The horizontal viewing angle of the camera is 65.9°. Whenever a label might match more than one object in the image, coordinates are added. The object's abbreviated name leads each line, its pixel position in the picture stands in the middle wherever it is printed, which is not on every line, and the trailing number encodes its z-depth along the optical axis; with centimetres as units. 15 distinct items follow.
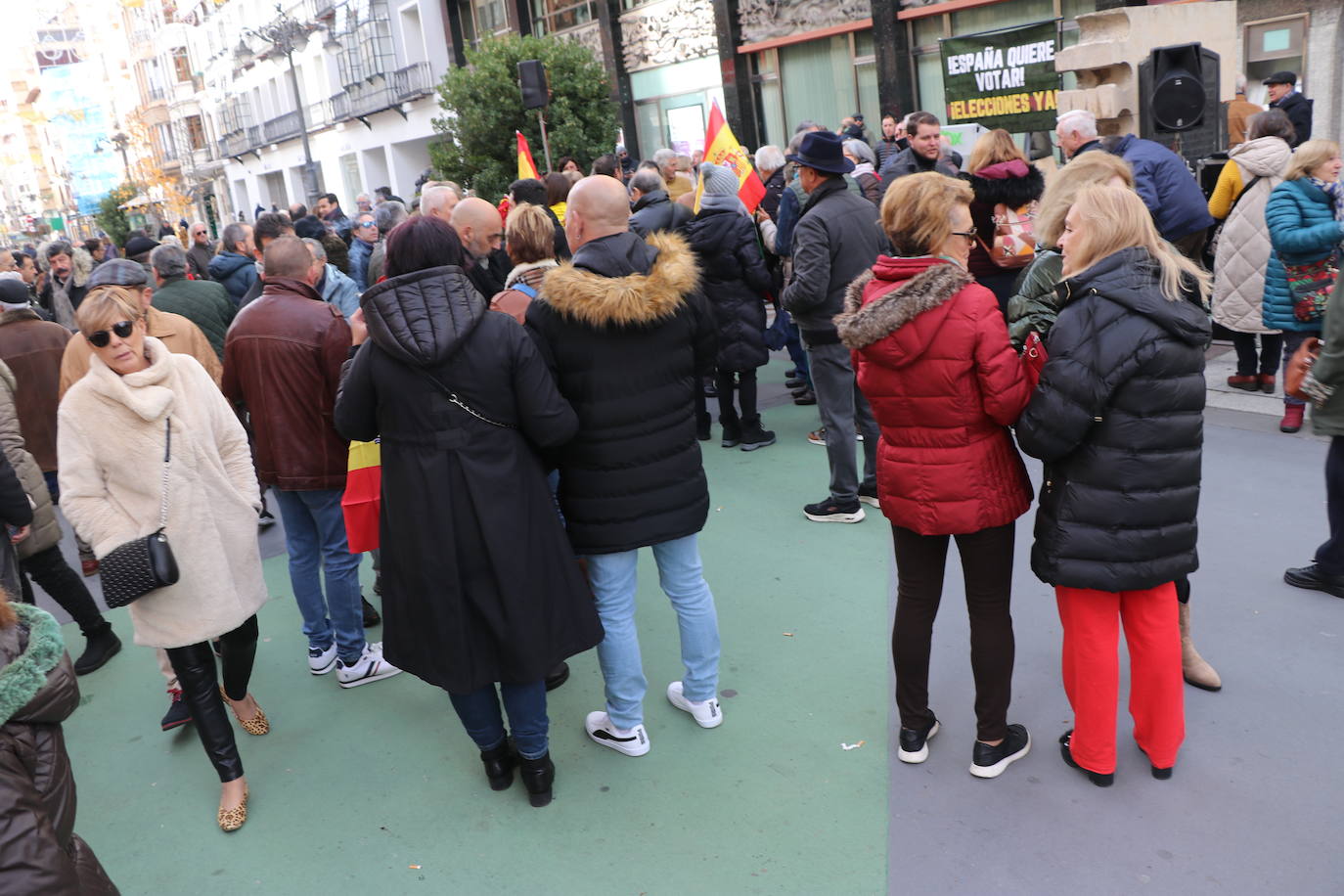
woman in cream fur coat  335
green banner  967
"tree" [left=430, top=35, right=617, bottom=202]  1834
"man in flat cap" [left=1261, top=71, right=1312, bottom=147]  873
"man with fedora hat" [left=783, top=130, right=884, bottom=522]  540
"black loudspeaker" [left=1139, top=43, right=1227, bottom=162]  707
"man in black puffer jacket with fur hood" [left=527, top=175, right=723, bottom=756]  331
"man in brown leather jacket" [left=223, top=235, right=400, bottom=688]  411
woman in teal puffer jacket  574
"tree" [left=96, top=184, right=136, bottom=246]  4281
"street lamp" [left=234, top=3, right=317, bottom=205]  2548
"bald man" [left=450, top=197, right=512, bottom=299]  491
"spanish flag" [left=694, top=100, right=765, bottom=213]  781
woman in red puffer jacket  302
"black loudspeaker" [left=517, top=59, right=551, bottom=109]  1224
